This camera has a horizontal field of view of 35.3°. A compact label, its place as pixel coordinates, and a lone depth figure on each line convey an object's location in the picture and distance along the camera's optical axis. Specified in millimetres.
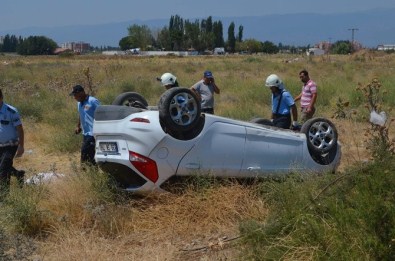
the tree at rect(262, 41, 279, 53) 146750
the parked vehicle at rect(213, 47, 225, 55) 133775
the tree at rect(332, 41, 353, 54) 94512
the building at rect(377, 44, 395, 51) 130812
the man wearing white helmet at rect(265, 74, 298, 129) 8859
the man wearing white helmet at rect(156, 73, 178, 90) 8227
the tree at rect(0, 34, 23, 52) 173375
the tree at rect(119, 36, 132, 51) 149050
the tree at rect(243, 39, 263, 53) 144250
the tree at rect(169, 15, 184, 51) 138362
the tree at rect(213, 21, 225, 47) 153450
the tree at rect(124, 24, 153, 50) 143175
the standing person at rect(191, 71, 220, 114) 10336
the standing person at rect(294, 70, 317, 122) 10406
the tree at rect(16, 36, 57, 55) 125375
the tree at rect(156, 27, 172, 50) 140750
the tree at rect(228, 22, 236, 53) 153250
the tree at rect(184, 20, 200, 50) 139125
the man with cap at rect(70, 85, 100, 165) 8250
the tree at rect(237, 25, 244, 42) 163625
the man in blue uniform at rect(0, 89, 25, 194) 7570
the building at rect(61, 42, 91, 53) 190375
